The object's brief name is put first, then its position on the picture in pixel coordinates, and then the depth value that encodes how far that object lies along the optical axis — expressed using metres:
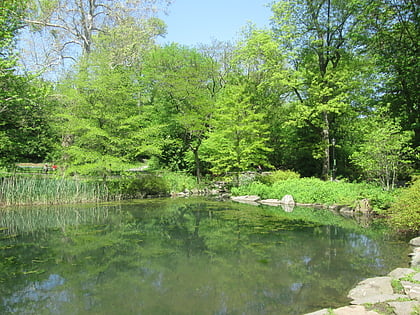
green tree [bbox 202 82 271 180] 18.38
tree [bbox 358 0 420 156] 14.79
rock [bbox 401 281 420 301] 4.05
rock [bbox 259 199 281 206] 15.88
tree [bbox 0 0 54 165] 11.99
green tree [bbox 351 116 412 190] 11.77
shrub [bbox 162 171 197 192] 19.33
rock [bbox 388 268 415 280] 5.19
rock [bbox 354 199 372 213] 12.53
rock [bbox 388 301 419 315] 3.64
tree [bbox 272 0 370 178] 18.30
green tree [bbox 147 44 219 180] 21.19
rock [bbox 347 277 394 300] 4.74
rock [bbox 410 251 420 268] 5.93
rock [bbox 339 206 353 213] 13.17
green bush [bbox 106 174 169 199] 16.88
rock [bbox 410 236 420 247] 7.81
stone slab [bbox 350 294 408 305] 4.11
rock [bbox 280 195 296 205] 15.55
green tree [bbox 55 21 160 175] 16.02
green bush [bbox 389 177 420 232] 8.34
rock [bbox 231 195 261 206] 17.02
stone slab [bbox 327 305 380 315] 3.77
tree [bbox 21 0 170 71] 17.73
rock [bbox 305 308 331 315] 3.89
